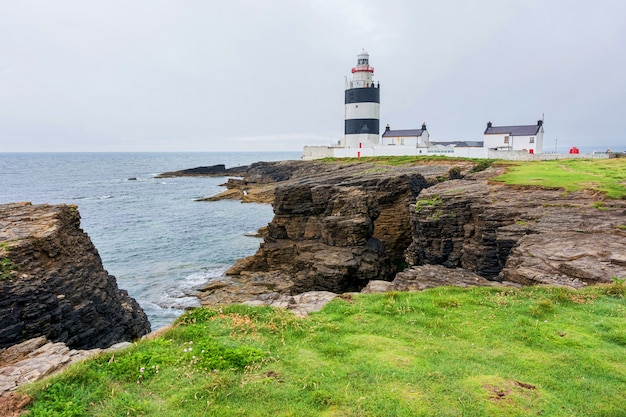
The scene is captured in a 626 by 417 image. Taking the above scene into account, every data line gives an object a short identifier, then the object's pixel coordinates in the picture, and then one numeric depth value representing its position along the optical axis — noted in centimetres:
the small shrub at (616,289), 1170
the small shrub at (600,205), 1844
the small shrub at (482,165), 4103
